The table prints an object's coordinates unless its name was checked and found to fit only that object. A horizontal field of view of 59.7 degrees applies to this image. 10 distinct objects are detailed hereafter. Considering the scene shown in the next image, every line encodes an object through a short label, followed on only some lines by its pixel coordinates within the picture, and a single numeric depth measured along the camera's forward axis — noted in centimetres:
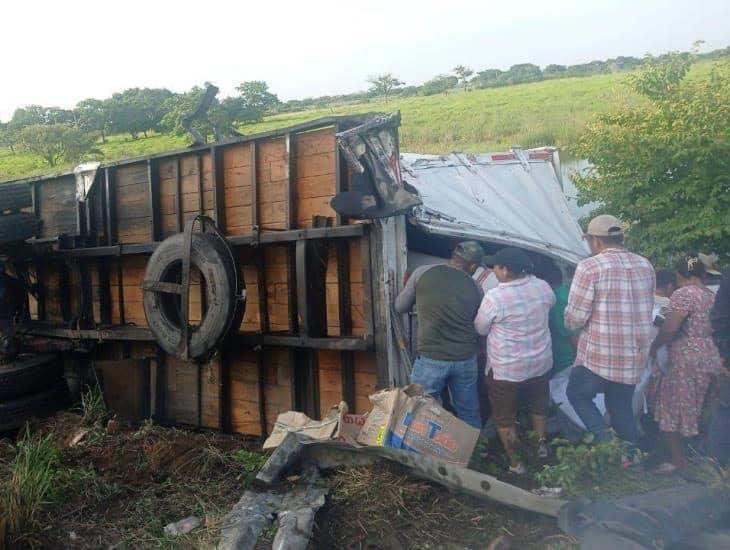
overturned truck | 455
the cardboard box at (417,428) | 387
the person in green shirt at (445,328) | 430
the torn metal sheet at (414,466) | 347
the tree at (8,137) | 4622
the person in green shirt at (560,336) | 485
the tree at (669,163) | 634
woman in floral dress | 426
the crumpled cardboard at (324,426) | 406
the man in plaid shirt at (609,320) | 412
